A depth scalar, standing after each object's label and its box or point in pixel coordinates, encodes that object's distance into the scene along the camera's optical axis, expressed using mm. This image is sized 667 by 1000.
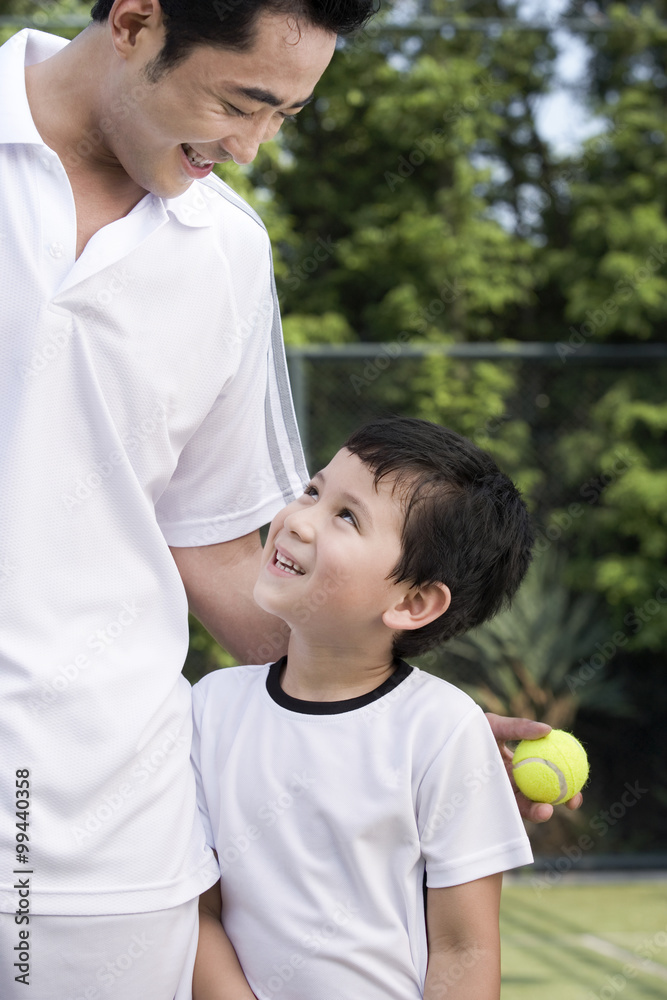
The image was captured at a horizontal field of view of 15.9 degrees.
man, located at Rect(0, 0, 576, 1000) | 1741
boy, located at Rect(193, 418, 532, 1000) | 1813
